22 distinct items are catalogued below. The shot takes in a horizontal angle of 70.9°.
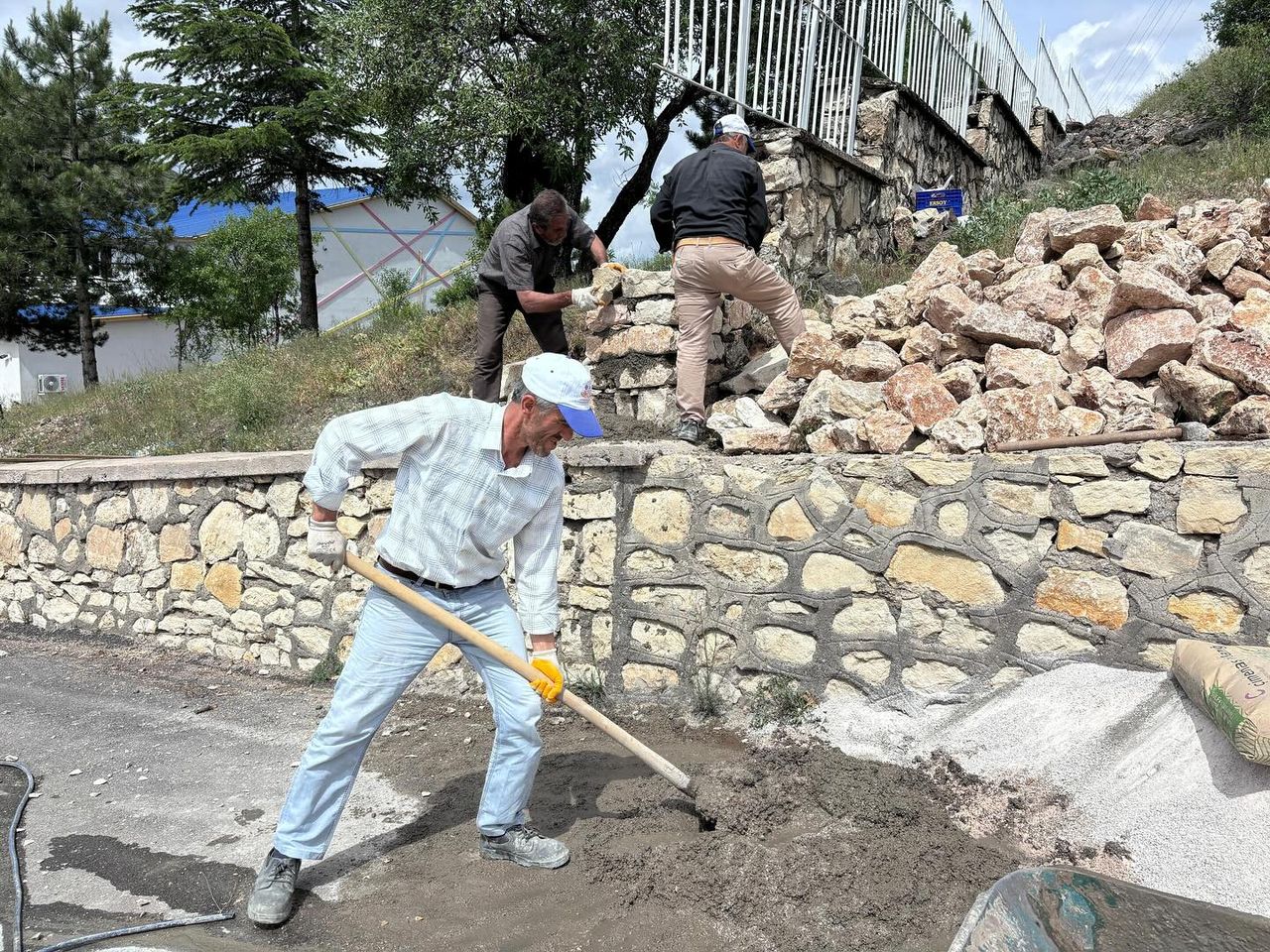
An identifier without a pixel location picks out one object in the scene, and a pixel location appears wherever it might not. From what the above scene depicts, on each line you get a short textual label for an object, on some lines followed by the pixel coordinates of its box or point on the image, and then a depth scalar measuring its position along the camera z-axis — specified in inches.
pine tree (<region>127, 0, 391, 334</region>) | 567.5
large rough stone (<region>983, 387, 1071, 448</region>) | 147.4
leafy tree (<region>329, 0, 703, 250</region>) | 348.8
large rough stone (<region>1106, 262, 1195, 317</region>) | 162.4
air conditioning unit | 955.3
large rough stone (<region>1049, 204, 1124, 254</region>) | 193.9
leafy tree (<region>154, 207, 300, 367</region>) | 670.5
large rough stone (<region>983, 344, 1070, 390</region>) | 160.1
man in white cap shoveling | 112.0
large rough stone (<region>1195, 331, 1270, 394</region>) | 143.3
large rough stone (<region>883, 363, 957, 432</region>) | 157.5
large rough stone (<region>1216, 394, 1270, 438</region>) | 134.1
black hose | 104.6
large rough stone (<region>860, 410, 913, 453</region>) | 155.6
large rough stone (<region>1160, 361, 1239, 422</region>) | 144.6
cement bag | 101.9
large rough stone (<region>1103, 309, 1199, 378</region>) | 156.9
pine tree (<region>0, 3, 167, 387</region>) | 678.5
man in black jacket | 191.2
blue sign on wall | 322.3
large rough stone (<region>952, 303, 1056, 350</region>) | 170.2
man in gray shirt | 215.6
